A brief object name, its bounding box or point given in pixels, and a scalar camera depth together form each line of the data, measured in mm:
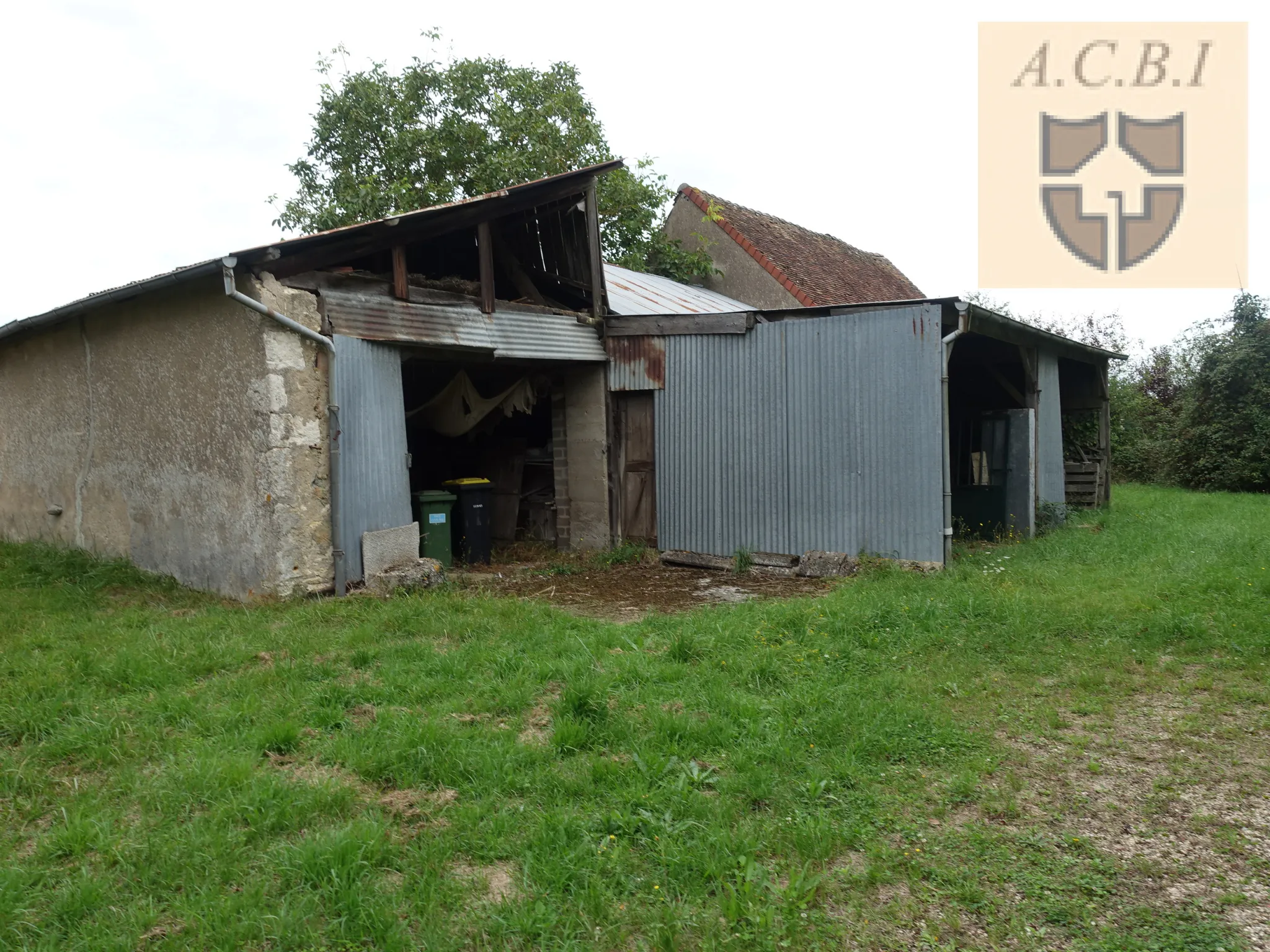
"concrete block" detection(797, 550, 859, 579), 8742
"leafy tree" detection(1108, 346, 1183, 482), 19938
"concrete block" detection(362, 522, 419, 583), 7645
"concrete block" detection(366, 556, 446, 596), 7512
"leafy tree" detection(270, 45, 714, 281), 19203
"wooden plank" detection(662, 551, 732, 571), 9672
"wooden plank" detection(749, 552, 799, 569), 9227
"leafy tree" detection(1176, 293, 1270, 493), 17500
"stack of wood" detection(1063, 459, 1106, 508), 14422
